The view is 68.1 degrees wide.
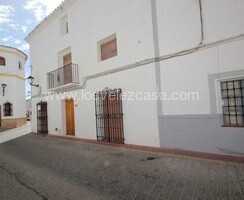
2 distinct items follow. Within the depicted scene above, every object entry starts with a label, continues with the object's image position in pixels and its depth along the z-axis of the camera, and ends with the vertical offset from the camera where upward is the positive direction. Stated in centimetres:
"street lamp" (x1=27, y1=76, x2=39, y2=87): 1212 +194
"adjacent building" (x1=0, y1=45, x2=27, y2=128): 1666 +189
